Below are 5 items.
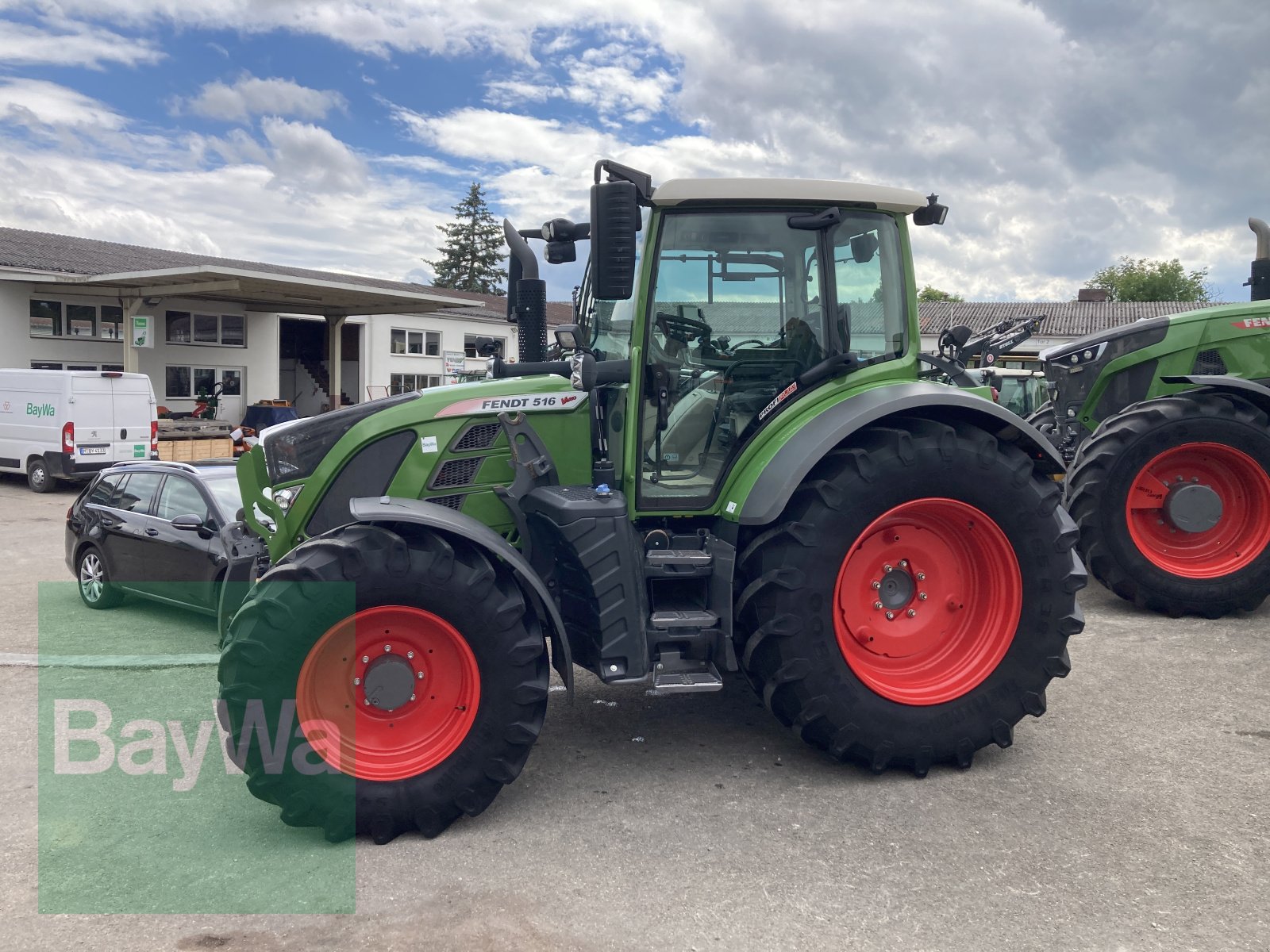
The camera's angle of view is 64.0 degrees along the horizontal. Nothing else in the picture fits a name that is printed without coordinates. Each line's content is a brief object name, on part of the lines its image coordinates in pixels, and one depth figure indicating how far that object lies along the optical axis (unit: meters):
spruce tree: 68.69
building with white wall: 22.95
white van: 16.83
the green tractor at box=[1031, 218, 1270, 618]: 7.62
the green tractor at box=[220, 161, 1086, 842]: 4.09
